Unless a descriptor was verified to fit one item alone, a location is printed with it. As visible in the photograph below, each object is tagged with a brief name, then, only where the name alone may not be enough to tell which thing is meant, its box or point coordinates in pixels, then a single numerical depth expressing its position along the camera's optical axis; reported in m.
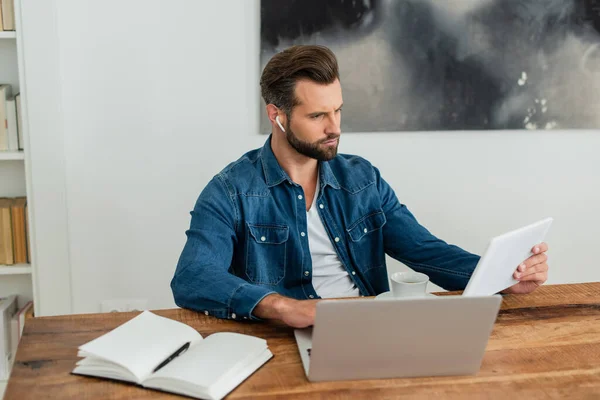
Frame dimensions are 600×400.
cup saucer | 1.63
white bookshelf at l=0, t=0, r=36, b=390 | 2.47
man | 1.93
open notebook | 1.27
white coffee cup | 1.54
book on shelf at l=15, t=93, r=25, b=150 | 2.52
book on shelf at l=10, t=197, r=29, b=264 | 2.59
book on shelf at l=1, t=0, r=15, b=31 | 2.45
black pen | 1.33
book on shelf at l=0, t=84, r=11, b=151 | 2.49
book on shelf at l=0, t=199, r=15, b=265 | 2.58
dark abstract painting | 2.61
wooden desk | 1.29
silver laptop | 1.24
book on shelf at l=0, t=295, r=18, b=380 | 2.62
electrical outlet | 2.74
